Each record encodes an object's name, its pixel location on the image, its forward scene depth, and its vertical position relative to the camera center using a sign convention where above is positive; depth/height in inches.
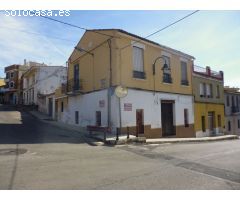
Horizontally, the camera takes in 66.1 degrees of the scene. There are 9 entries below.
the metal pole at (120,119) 427.9 -11.1
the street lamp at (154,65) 529.5 +138.9
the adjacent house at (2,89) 1517.3 +213.2
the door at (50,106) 832.8 +41.1
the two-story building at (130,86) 470.3 +83.0
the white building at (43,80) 1040.2 +205.2
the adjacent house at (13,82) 1422.6 +260.1
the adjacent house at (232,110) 922.9 +14.3
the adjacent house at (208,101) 668.3 +45.9
